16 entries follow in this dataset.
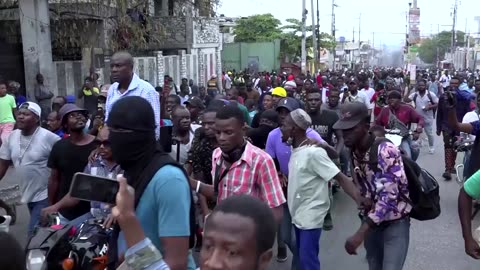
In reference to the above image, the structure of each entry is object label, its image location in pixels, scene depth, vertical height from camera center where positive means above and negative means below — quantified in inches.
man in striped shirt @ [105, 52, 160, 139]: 244.1 -18.2
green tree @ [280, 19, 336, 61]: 1919.3 -32.0
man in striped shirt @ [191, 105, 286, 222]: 176.9 -36.4
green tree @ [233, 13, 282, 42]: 2034.9 +6.6
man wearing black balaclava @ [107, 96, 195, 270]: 110.0 -25.1
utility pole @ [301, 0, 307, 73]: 1380.8 -1.3
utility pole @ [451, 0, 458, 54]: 2922.7 +51.8
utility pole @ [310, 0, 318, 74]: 1639.8 -33.2
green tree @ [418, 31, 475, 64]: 4574.1 -120.1
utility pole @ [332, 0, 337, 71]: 2623.0 +48.8
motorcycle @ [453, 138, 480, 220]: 371.2 -66.9
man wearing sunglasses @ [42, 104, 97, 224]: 215.5 -42.0
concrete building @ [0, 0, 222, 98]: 617.3 -10.8
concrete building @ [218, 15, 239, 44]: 1996.8 +11.4
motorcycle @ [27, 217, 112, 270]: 155.2 -51.8
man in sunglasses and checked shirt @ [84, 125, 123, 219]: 182.9 -39.6
